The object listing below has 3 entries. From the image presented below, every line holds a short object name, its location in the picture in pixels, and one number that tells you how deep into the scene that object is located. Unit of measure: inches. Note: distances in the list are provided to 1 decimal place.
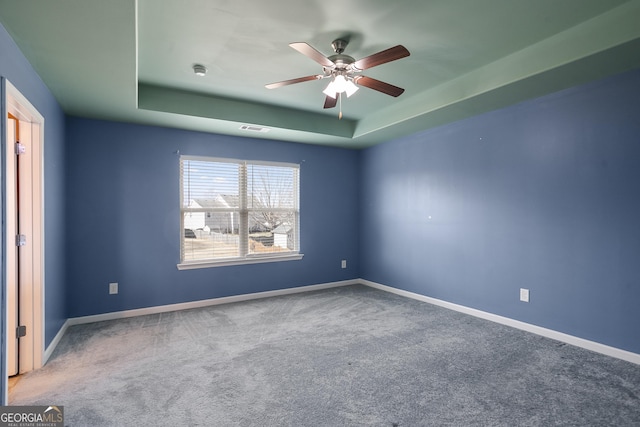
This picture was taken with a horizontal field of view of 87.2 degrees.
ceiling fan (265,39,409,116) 92.5
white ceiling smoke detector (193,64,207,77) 123.0
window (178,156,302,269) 177.5
